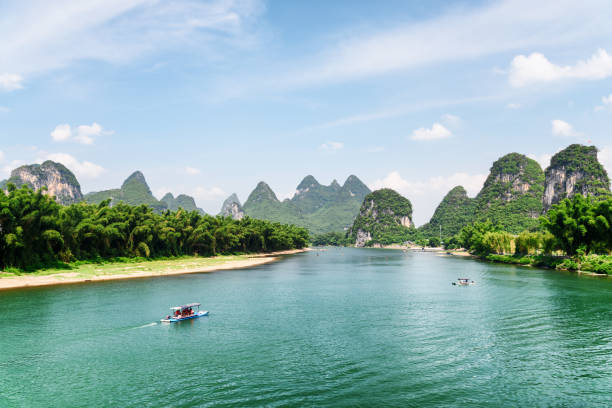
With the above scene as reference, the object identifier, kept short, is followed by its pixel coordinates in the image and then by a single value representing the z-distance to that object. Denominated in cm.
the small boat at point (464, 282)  6894
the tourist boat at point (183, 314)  4047
